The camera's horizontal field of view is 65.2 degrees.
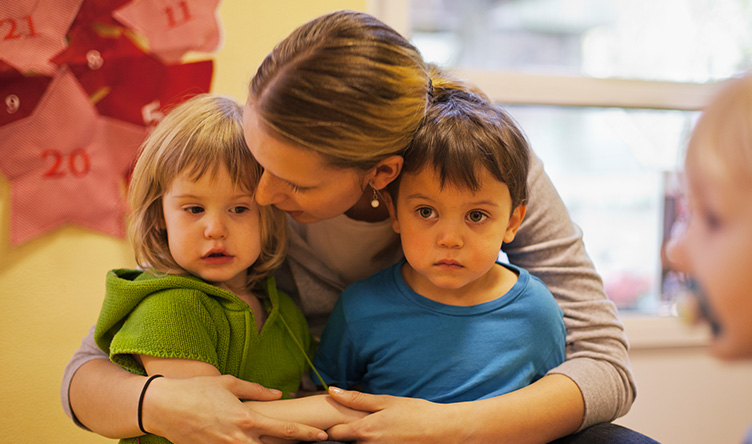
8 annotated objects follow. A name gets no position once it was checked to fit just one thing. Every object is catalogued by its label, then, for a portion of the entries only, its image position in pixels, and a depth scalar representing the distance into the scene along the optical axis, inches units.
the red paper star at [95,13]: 50.7
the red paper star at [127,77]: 51.1
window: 70.8
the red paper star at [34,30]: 48.6
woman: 31.6
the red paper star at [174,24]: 52.3
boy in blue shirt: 35.9
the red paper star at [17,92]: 48.9
